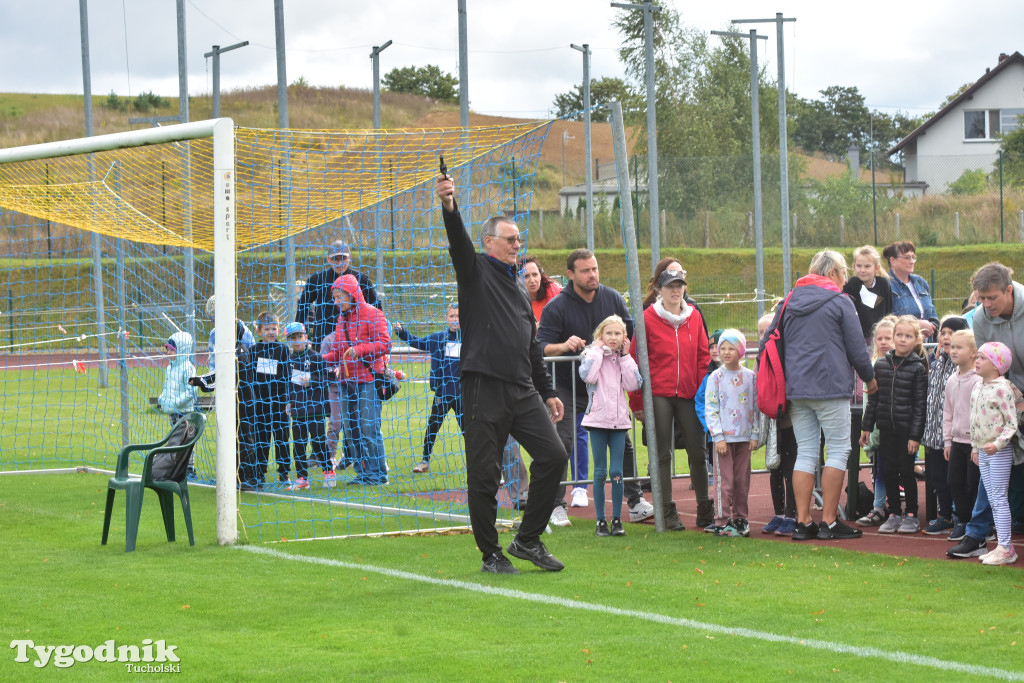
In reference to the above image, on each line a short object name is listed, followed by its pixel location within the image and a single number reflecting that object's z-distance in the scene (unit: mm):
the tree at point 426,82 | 87250
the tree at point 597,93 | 77500
